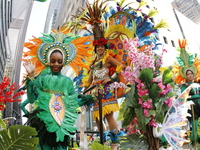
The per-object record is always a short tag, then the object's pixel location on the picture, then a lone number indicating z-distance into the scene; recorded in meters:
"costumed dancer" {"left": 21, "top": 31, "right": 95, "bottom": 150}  2.02
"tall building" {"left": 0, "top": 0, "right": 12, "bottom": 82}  22.78
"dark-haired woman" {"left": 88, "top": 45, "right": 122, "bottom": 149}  2.90
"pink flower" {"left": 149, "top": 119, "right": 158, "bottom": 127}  1.95
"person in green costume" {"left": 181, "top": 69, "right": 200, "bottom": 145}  3.33
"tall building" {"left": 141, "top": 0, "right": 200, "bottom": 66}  14.22
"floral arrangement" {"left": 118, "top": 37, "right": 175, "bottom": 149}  1.97
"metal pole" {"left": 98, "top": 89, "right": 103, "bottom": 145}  2.01
